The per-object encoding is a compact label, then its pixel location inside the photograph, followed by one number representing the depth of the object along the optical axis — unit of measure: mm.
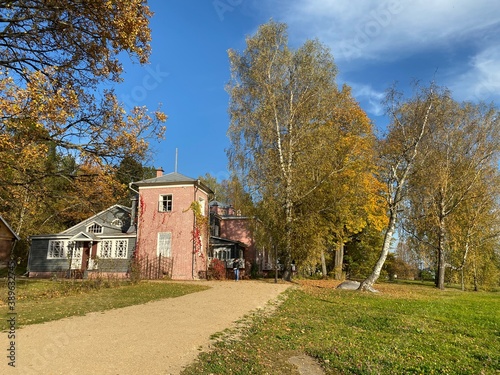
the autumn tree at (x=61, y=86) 7867
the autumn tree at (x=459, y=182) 26594
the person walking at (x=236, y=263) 29225
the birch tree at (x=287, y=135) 21344
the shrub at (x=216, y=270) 24891
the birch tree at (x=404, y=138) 18859
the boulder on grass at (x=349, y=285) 19359
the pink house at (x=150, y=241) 25172
